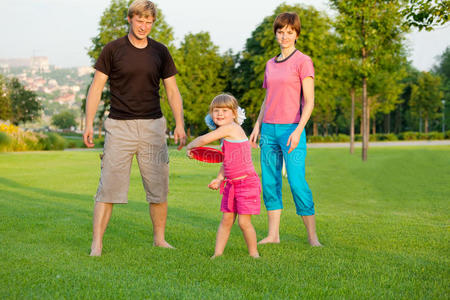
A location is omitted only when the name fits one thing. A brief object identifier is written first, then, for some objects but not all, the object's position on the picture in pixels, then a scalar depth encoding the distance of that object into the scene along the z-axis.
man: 4.74
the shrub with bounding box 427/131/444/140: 57.97
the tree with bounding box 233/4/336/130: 38.59
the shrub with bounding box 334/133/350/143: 56.94
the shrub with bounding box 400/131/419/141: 58.94
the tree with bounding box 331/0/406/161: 22.12
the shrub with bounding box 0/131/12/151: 24.86
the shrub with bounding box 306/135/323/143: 55.53
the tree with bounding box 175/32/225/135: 49.44
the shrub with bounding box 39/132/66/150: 29.64
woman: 5.09
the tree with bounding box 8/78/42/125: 80.38
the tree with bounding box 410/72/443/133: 63.94
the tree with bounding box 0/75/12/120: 67.88
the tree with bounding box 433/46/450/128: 67.03
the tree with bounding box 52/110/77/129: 142.75
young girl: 4.54
